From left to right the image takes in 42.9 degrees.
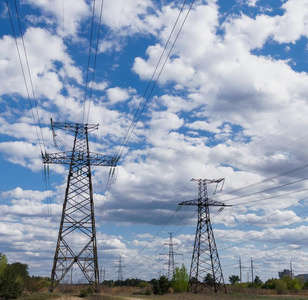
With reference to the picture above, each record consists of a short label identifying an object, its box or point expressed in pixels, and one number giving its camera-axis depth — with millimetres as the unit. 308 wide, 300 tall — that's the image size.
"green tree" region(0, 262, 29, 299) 42719
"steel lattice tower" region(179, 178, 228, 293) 61375
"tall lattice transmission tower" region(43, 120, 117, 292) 38312
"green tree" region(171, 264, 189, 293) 71625
